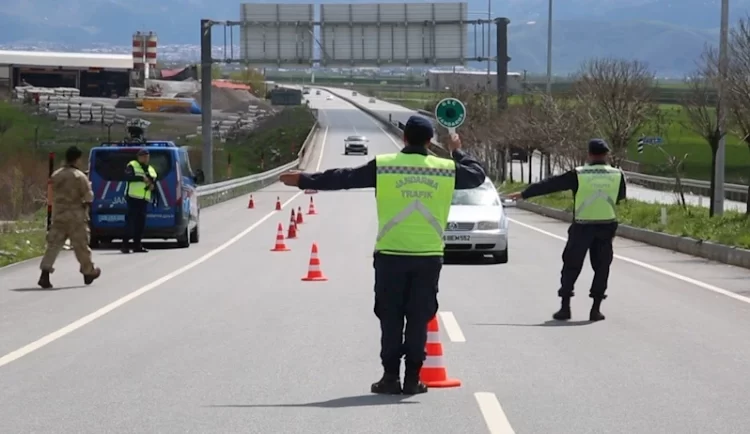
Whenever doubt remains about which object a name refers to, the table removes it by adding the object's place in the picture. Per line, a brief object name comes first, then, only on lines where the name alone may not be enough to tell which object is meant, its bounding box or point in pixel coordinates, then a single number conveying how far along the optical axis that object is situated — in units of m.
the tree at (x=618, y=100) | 47.59
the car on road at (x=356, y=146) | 93.50
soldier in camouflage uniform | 18.12
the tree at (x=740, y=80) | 29.06
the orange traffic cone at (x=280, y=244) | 25.56
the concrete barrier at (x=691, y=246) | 23.94
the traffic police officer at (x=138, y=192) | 25.17
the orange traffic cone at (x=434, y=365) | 10.35
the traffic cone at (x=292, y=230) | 29.51
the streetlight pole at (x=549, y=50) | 57.47
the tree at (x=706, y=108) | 32.09
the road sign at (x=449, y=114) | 14.57
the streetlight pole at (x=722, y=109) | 29.62
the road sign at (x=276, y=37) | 66.19
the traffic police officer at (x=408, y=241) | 9.91
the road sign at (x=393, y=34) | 66.62
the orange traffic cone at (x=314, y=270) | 19.47
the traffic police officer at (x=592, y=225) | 14.87
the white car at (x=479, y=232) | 23.20
